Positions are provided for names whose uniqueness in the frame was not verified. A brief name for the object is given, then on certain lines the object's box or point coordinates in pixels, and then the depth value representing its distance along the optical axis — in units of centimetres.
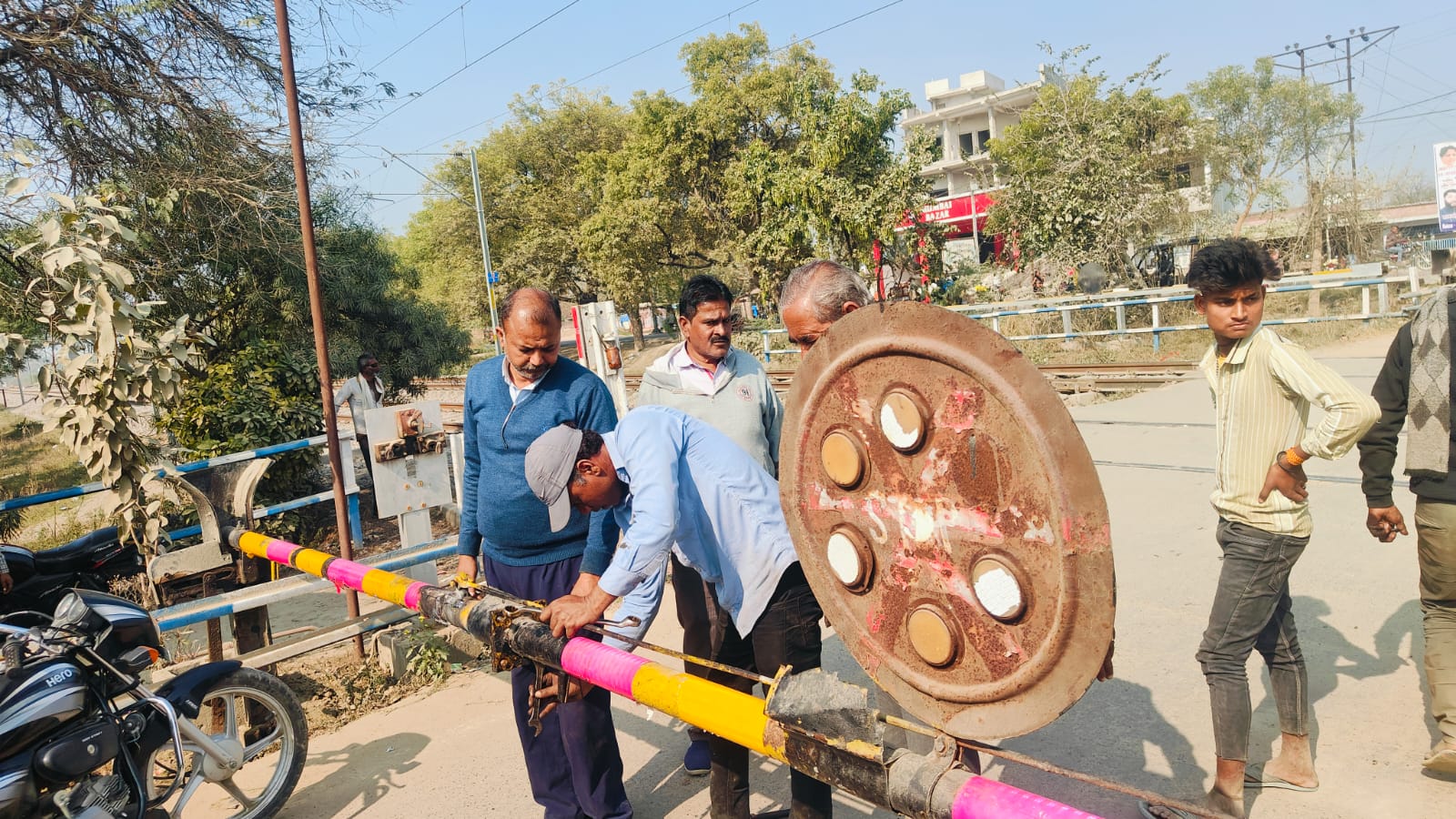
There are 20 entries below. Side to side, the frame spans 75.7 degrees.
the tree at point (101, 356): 383
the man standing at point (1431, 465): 292
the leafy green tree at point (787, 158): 2298
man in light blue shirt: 242
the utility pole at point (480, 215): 2632
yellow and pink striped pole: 151
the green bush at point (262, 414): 787
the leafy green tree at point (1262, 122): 2748
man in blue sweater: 312
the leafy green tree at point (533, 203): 3594
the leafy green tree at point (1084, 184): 1928
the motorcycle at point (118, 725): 278
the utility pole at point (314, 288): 481
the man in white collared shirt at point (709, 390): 327
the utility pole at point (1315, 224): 2412
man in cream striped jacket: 273
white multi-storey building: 4284
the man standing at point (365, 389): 959
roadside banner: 1271
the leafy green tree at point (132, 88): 684
